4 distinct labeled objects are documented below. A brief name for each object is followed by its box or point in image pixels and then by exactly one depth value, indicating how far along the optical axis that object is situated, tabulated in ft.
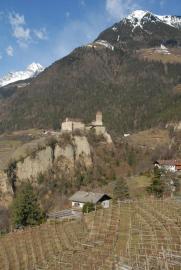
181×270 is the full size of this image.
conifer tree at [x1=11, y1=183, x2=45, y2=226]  142.00
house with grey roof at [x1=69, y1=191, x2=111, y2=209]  164.13
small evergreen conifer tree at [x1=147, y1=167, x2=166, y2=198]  162.09
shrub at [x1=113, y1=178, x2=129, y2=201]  163.22
